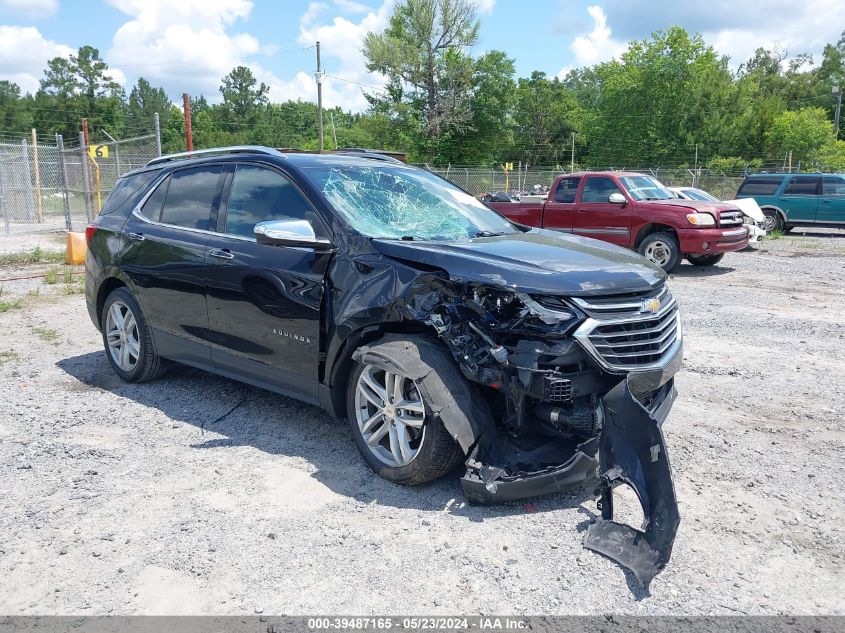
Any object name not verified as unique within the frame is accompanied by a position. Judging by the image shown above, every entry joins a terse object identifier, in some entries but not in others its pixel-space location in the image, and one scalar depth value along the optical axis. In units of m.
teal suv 19.30
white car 15.32
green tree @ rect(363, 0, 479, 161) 46.88
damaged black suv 3.29
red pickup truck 11.98
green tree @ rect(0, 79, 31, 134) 74.56
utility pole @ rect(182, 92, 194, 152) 16.56
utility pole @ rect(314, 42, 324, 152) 38.69
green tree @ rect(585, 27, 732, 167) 49.62
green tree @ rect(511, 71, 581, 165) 76.19
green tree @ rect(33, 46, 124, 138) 79.00
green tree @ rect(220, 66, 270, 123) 93.88
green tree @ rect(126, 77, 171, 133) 91.62
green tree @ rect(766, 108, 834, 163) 42.47
